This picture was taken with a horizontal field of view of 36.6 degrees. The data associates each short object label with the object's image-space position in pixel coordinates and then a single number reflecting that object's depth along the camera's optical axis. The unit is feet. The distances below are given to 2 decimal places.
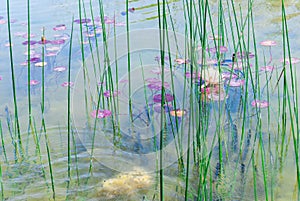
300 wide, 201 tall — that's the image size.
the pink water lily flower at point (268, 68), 7.34
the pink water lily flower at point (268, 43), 8.39
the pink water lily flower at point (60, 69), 8.32
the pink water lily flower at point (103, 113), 6.24
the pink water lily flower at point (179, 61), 7.45
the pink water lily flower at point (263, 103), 6.29
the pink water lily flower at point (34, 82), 7.90
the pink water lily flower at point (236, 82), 6.75
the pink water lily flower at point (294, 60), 7.36
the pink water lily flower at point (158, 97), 6.49
